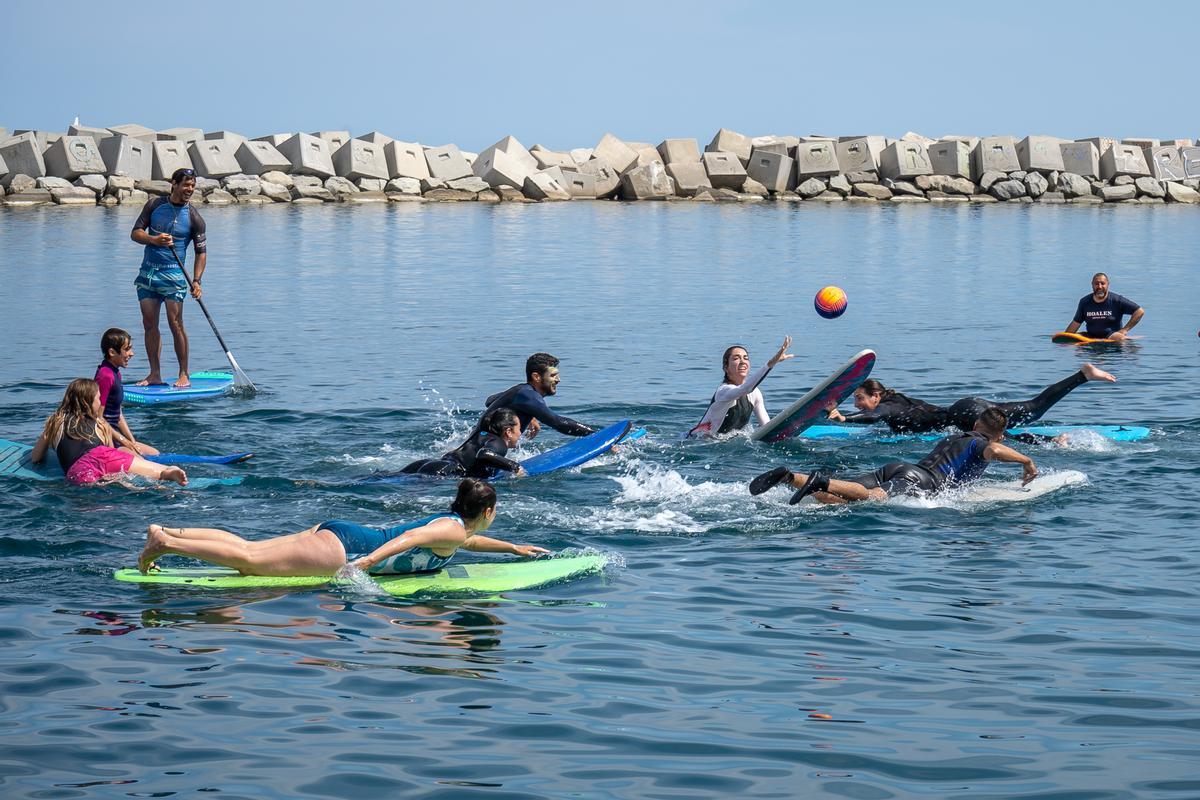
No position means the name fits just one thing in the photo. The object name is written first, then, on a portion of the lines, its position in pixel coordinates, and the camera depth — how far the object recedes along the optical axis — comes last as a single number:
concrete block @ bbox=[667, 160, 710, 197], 68.81
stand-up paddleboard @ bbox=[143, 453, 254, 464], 13.66
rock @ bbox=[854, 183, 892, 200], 67.94
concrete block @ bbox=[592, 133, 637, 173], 70.44
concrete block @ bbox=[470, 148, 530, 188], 67.00
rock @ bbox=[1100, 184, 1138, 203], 68.31
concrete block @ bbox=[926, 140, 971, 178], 69.25
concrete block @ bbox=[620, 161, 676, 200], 68.06
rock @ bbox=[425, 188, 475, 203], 66.50
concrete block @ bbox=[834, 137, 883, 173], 69.31
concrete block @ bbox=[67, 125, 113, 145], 63.94
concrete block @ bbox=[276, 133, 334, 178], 63.47
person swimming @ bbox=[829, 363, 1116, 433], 15.25
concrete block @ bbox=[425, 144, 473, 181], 67.75
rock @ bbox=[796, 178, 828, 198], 68.50
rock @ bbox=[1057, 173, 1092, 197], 67.88
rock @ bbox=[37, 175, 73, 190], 57.78
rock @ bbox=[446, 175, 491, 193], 66.62
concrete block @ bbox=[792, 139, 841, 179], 68.94
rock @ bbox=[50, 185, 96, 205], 57.75
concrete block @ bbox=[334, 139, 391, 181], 64.62
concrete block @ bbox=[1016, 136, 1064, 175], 68.94
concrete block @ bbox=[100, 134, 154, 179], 58.77
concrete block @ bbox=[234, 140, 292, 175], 63.28
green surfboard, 9.83
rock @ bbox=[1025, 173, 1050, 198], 68.00
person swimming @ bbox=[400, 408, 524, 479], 12.98
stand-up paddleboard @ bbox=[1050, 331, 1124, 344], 23.59
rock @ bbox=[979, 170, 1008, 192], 68.62
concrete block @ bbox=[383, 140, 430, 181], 66.31
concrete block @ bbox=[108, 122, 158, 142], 64.77
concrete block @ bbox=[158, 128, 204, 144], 65.25
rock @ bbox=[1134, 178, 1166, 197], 69.06
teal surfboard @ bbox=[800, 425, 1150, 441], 15.15
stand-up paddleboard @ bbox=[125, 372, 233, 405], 17.45
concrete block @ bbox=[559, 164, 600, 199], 68.81
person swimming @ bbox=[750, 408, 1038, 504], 12.14
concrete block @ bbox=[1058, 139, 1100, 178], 69.19
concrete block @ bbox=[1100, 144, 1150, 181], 69.44
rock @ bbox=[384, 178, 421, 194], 65.62
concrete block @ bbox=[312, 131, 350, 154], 67.64
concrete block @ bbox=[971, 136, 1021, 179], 69.44
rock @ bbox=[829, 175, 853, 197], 68.50
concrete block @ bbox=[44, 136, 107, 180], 58.50
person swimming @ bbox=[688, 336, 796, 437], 15.02
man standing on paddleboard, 17.52
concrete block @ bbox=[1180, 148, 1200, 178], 71.75
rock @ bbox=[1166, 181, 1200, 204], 69.06
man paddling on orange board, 22.83
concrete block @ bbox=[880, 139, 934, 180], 68.50
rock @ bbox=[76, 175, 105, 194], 58.28
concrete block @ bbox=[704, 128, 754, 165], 69.69
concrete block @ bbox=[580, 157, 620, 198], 69.12
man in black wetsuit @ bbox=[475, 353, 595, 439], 13.91
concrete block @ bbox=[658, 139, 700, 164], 69.50
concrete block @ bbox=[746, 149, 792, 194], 68.12
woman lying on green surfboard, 9.62
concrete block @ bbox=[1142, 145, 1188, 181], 70.75
